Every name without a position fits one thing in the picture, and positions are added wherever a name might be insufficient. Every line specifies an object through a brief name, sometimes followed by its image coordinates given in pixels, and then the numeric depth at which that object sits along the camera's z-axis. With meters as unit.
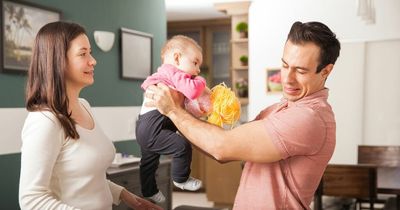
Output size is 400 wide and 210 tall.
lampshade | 3.41
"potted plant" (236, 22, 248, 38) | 5.96
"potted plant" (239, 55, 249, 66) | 6.01
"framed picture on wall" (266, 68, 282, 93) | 5.54
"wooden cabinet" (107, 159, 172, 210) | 3.10
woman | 1.44
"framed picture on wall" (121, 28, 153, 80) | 3.74
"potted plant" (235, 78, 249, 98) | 6.00
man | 1.39
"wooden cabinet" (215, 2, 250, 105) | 5.98
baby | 1.71
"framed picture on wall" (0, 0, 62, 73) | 2.66
